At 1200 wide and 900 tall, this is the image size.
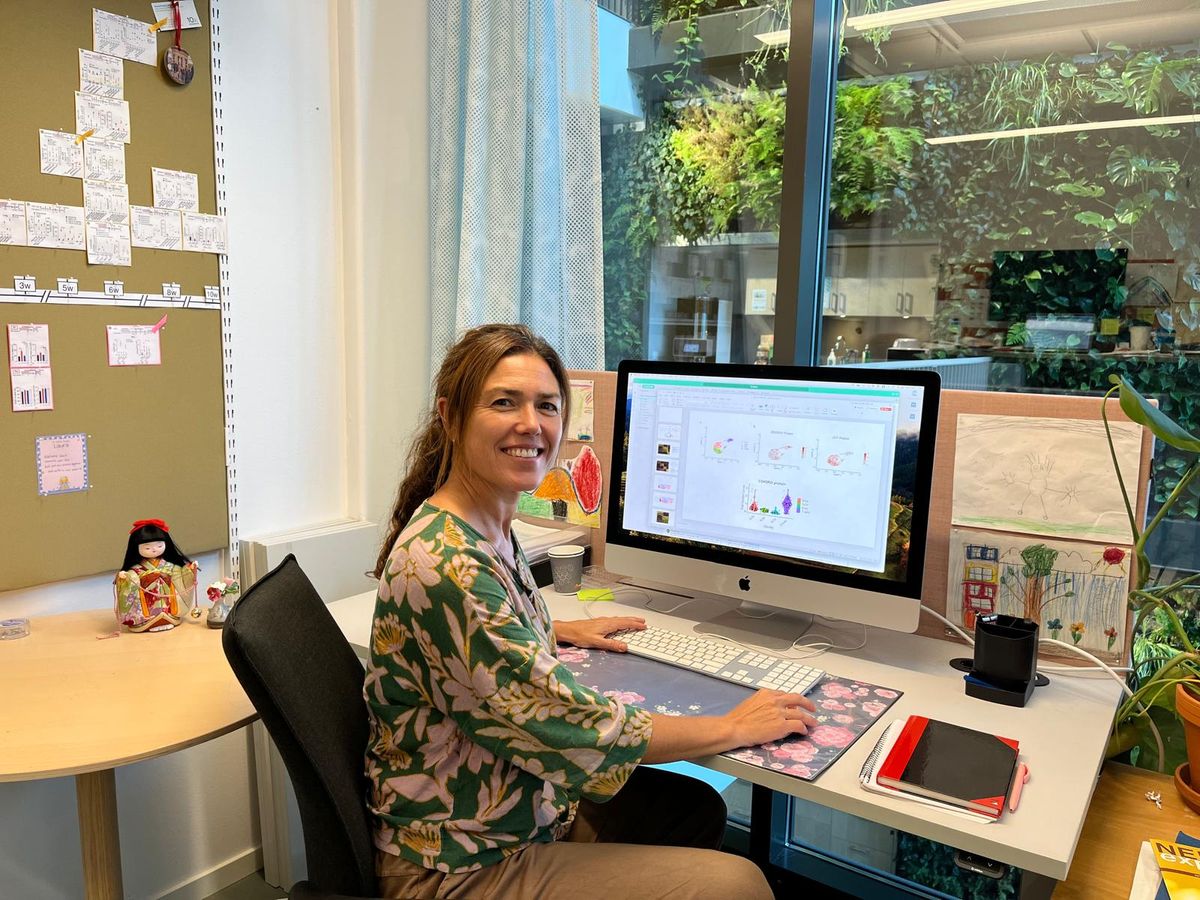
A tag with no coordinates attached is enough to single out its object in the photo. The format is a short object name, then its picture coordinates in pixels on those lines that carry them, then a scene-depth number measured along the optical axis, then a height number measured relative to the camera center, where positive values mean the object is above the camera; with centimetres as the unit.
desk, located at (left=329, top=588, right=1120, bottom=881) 95 -52
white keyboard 131 -50
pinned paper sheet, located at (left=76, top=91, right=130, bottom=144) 168 +39
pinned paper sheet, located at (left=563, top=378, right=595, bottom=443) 194 -17
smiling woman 104 -49
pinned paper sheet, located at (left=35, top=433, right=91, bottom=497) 169 -28
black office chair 98 -47
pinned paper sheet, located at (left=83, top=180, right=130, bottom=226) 170 +23
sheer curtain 212 +41
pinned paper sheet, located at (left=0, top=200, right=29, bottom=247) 160 +17
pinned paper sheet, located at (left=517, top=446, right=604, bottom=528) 191 -35
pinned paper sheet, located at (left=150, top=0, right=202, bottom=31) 178 +62
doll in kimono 164 -48
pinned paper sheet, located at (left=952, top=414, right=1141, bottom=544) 138 -21
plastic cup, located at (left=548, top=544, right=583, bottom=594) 179 -48
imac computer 137 -24
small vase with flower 169 -53
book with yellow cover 95 -57
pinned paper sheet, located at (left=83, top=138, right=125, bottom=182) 170 +31
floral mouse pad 111 -52
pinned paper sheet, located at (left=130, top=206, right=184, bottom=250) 178 +19
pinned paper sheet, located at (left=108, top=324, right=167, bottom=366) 177 -5
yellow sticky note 174 -51
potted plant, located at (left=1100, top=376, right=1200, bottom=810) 115 -45
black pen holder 128 -46
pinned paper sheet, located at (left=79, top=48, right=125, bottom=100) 168 +47
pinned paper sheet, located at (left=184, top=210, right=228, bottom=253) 186 +19
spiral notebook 99 -51
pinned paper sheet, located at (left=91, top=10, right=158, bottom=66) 169 +55
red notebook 100 -50
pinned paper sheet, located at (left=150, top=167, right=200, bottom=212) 180 +27
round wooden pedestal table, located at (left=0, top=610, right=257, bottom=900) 121 -58
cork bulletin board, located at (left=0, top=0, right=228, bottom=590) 162 -5
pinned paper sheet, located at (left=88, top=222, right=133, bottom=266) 171 +15
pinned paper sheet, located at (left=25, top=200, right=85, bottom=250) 163 +17
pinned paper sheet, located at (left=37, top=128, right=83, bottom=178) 164 +31
